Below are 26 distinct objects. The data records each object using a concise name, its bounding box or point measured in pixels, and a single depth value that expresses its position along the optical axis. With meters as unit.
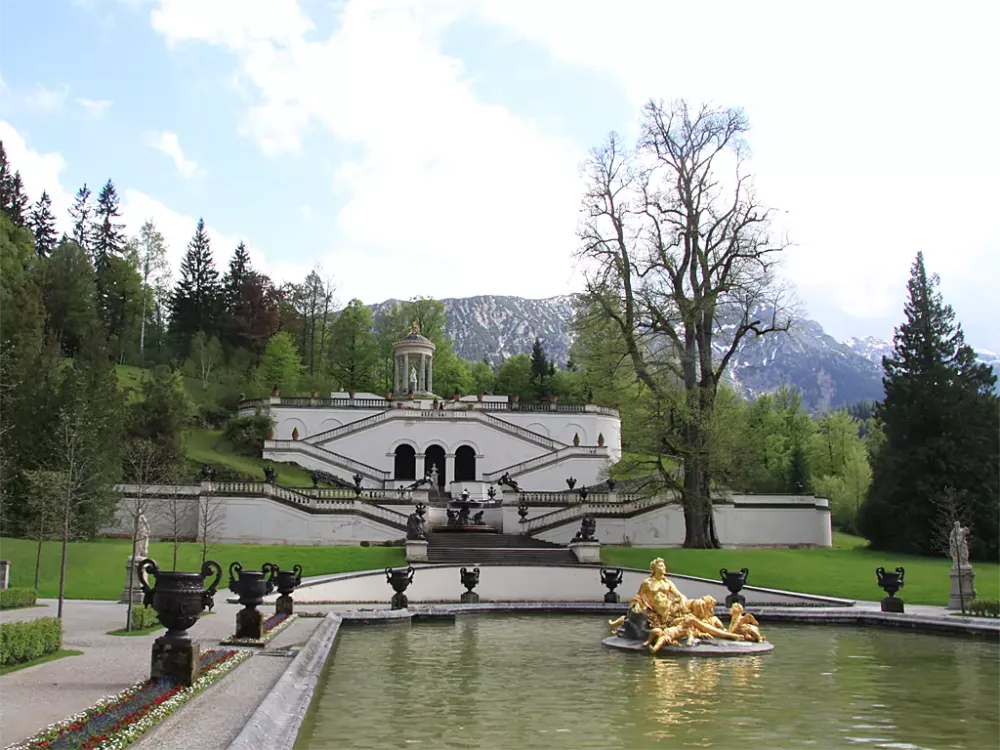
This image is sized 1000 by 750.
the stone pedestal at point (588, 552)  33.53
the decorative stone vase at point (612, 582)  26.56
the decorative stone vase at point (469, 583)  26.72
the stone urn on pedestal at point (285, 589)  20.31
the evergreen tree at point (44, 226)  91.94
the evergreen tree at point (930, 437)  40.56
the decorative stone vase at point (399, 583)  23.64
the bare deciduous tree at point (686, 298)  35.75
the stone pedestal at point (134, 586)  21.14
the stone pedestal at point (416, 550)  33.38
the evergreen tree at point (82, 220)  100.31
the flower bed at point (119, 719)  6.84
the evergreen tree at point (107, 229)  99.75
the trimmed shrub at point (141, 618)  16.53
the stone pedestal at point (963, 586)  23.36
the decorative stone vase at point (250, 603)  14.41
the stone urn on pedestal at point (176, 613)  9.80
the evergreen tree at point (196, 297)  84.69
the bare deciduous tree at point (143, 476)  38.06
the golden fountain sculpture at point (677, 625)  16.05
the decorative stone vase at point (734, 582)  23.06
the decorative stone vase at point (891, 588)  22.34
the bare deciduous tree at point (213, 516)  37.84
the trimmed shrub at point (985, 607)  20.50
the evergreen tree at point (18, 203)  80.75
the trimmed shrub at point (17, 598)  19.28
